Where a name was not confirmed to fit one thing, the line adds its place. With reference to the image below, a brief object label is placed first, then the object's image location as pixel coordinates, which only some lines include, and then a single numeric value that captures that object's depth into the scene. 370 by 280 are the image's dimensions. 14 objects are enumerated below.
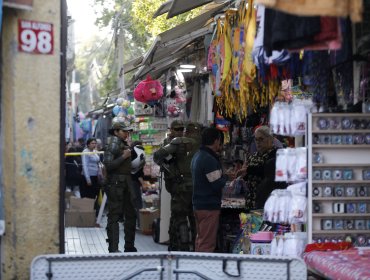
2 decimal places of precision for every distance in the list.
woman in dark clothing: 14.07
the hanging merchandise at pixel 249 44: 10.36
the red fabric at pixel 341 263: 8.58
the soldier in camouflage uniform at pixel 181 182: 16.72
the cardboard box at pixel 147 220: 22.52
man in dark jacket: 13.86
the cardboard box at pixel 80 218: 24.46
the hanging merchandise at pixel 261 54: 9.40
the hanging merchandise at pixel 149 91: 19.74
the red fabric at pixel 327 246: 10.30
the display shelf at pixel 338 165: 10.77
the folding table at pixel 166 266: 6.93
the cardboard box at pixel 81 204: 24.62
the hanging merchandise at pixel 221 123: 17.39
